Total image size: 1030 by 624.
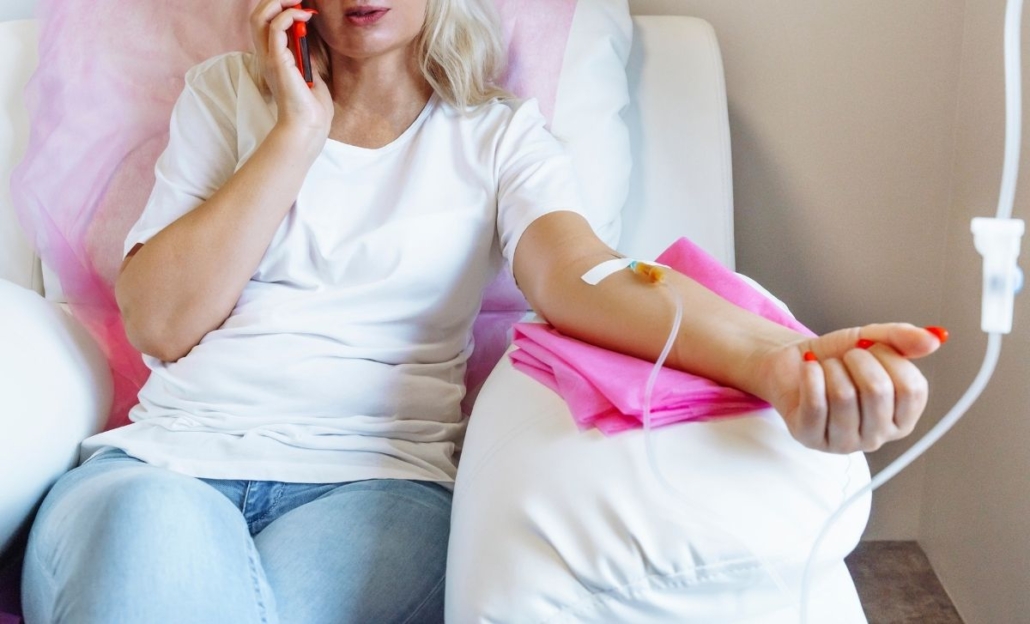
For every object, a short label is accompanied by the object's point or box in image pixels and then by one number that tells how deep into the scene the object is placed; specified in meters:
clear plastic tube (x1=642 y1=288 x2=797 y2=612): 0.73
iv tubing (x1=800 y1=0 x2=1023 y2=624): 0.61
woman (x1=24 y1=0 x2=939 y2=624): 0.89
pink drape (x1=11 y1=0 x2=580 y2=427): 1.36
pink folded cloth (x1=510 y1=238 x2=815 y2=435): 0.80
